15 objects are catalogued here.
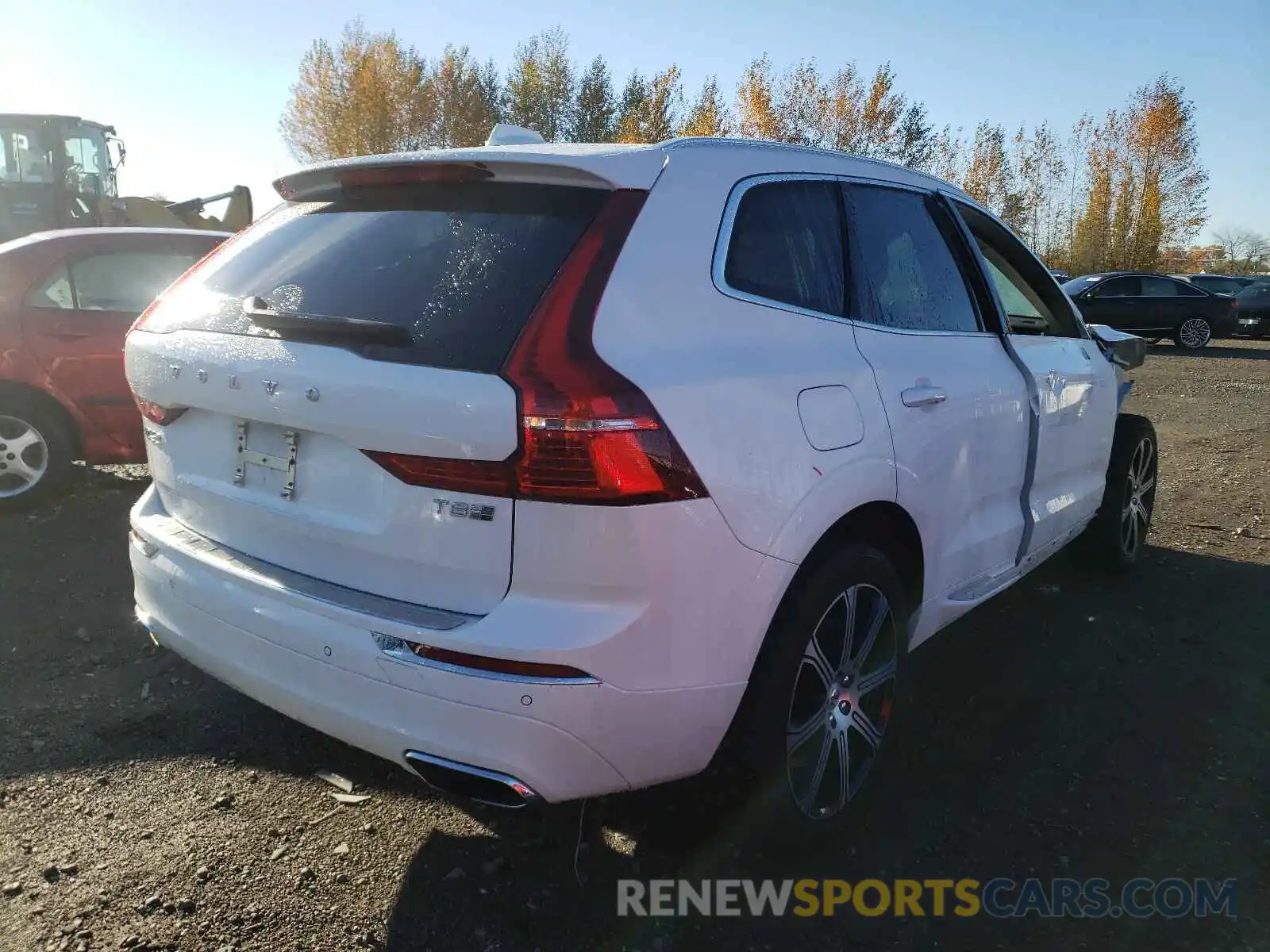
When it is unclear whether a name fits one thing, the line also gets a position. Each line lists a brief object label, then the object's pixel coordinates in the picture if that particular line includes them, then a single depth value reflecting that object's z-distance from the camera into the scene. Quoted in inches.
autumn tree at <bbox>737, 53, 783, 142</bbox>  1546.5
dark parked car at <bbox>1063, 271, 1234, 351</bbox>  827.4
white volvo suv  78.1
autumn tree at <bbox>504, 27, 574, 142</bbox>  1738.4
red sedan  216.2
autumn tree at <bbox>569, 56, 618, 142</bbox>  1734.7
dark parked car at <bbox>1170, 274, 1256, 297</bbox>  896.3
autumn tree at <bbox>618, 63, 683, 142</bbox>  1633.9
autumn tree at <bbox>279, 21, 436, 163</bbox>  1643.7
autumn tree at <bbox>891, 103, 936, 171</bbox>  1540.4
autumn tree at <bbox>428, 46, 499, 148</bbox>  1738.4
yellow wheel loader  552.4
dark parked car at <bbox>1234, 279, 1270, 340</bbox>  897.5
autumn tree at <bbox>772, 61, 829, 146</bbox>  1540.4
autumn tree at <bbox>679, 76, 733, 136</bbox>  1568.0
